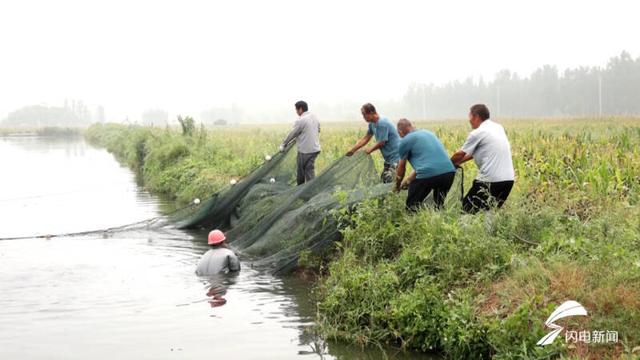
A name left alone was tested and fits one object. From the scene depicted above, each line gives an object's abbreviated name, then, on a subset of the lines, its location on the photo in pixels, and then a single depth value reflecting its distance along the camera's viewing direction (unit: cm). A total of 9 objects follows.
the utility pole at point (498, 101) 12127
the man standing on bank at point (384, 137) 1104
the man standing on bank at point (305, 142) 1297
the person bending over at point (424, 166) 891
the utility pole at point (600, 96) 9740
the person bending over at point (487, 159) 852
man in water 1017
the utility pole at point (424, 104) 14549
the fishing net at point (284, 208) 963
